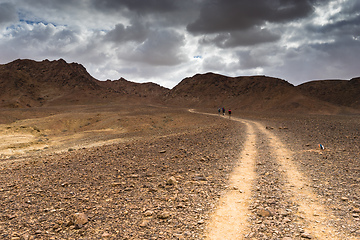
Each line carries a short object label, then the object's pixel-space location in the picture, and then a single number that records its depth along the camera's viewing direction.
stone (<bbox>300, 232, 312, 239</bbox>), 4.88
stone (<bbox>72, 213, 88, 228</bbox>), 5.54
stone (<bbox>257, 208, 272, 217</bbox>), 5.79
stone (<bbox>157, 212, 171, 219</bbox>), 5.80
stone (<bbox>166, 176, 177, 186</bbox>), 8.01
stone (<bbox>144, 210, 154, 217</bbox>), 5.94
